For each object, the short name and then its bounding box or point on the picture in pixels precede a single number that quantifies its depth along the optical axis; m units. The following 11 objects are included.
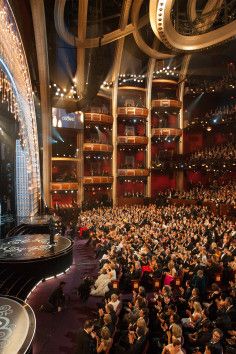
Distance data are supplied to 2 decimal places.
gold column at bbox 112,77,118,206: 29.91
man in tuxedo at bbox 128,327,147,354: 5.77
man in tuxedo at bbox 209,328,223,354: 5.27
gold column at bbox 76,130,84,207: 28.17
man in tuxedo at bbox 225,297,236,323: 6.59
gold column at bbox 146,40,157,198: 30.97
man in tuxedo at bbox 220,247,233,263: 10.12
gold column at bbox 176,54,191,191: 32.20
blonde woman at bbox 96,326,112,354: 5.86
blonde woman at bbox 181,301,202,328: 6.49
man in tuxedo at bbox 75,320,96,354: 5.94
